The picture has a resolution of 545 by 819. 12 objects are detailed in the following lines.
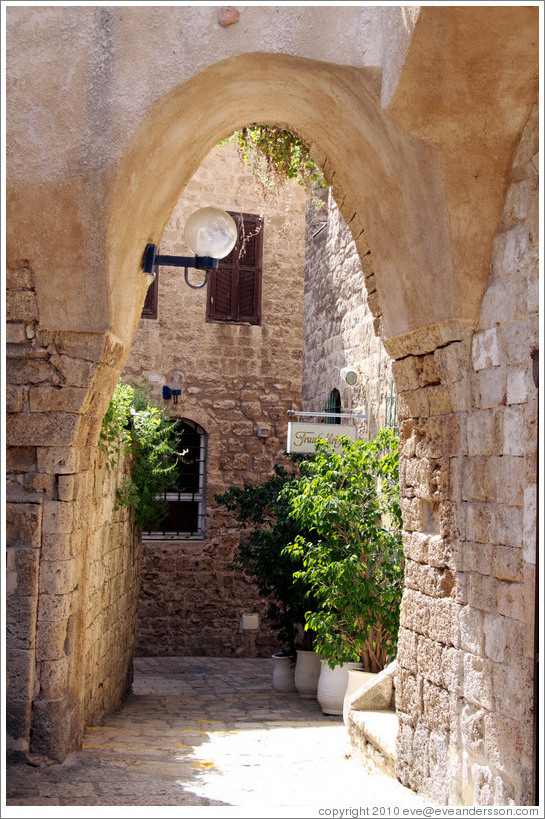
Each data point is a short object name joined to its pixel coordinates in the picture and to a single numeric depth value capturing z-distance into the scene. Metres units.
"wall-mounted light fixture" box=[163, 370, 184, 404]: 11.52
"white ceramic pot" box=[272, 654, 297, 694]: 8.80
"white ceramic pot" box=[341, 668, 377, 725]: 6.47
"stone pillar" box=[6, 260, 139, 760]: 4.55
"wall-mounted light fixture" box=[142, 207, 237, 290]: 5.26
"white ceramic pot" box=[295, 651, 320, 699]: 8.25
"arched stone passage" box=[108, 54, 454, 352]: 4.25
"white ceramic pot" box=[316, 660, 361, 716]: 7.34
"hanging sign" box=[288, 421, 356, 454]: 7.67
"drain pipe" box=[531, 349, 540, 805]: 3.51
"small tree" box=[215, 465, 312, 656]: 8.30
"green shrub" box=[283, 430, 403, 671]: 6.29
